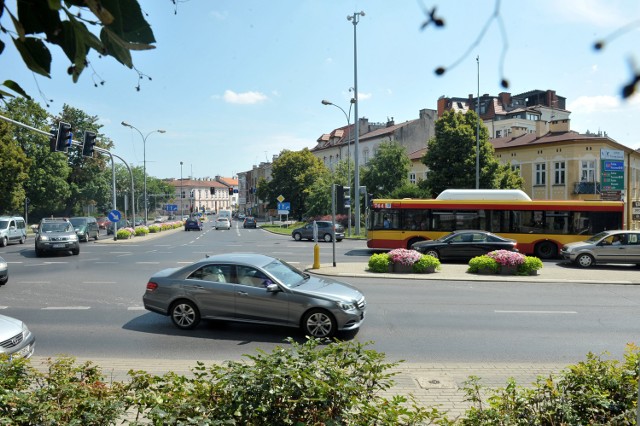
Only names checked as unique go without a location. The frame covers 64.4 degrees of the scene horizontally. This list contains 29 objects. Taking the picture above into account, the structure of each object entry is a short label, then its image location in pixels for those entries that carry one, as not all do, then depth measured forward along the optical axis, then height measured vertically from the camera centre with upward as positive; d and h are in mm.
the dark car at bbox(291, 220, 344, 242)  36000 -1806
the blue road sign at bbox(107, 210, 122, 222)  34222 -614
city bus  23344 -556
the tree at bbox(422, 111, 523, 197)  41281 +3906
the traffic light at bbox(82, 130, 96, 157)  27609 +3484
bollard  18406 -1906
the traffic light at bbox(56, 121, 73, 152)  24420 +3387
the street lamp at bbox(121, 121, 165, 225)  52750 +5749
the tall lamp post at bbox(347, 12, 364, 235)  37138 +8715
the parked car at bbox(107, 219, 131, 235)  50669 -2056
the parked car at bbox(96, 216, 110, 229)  66638 -2104
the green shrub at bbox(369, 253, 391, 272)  17797 -2008
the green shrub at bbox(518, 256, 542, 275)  17234 -2030
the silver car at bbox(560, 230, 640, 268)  19312 -1658
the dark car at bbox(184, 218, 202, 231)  59469 -2122
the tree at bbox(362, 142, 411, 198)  48375 +3425
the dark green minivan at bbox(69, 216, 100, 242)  35938 -1493
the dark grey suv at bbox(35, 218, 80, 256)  25000 -1529
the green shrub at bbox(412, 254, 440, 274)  17531 -2009
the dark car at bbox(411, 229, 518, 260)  20828 -1601
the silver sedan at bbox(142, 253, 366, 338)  8789 -1614
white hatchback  61312 -2077
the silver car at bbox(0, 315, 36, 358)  6801 -1812
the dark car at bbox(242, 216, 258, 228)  67125 -2142
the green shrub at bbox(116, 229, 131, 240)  39156 -2128
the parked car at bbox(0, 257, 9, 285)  14742 -1913
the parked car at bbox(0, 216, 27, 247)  33156 -1597
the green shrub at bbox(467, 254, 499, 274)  17453 -1998
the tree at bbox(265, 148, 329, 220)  78188 +5149
